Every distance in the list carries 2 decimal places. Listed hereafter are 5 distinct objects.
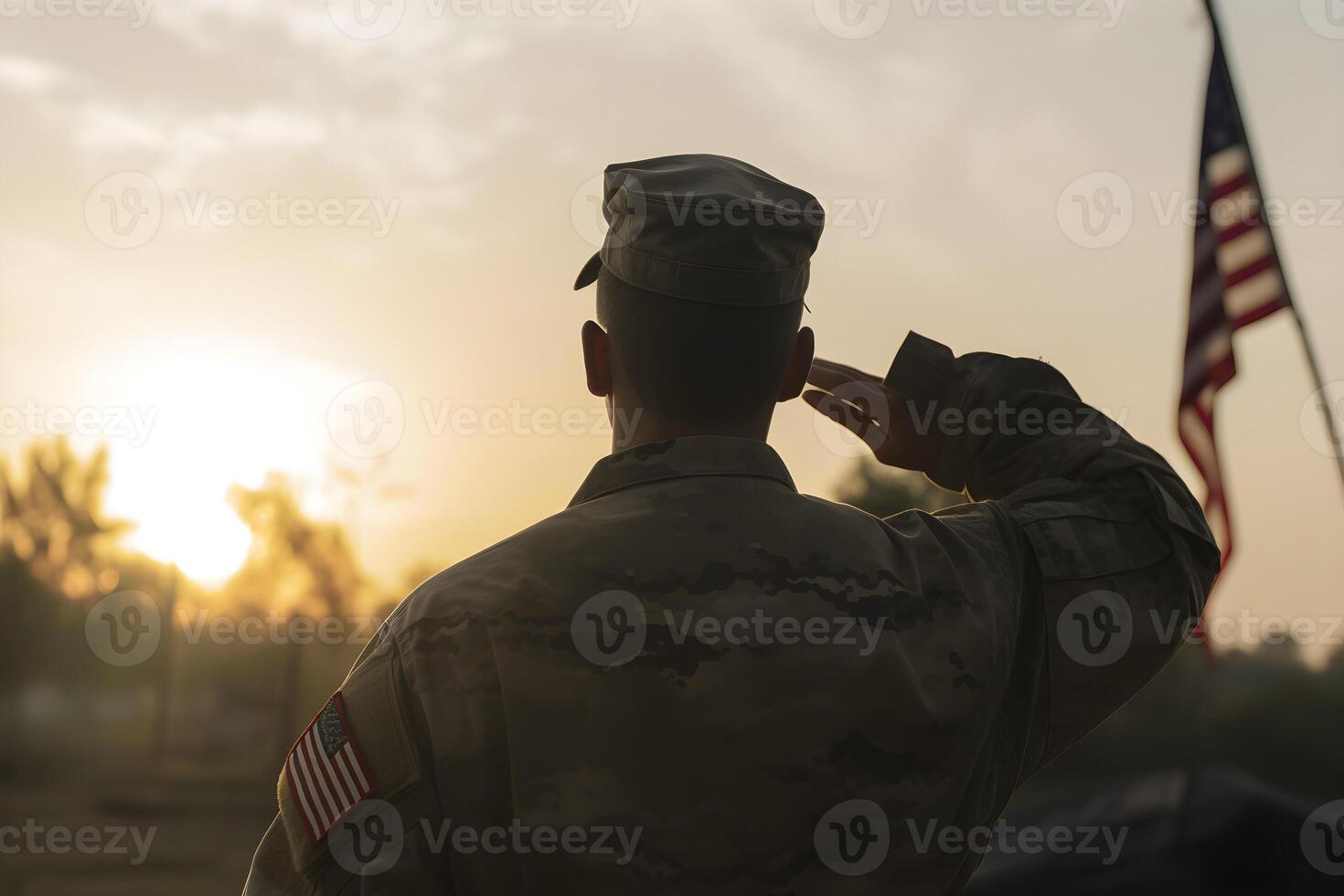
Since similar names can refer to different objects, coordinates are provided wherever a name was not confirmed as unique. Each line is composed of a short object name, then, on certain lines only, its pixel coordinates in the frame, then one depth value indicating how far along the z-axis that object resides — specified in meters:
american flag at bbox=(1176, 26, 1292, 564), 6.84
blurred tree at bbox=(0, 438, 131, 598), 41.03
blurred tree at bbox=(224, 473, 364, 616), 35.78
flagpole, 6.04
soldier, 1.52
